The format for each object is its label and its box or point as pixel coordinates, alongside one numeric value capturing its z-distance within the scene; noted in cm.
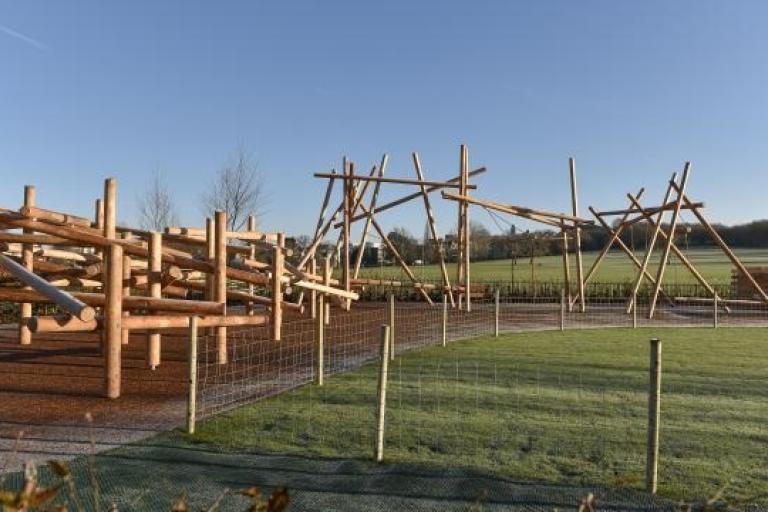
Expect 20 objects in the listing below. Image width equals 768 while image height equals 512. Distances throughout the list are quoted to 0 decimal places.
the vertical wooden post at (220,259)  913
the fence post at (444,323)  1196
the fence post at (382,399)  498
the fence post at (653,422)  436
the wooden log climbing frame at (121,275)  739
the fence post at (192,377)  584
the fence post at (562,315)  1488
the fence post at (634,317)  1589
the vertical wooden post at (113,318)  738
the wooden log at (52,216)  941
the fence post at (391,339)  953
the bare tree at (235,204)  2605
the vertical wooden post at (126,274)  939
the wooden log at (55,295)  660
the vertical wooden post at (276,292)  1023
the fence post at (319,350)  795
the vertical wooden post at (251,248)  1265
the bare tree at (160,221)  2684
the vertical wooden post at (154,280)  916
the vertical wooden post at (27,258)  1058
